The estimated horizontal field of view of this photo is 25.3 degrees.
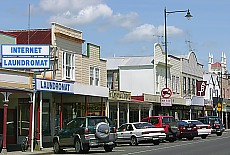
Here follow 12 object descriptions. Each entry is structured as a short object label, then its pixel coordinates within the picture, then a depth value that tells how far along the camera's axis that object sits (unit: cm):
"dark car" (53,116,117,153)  2478
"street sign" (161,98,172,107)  3762
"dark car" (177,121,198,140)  3716
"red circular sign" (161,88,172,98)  3744
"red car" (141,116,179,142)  3484
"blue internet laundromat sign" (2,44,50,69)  2772
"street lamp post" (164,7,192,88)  3749
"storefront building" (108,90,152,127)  3734
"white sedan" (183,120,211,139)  3923
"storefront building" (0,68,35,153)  2478
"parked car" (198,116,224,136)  4288
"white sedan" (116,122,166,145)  3105
